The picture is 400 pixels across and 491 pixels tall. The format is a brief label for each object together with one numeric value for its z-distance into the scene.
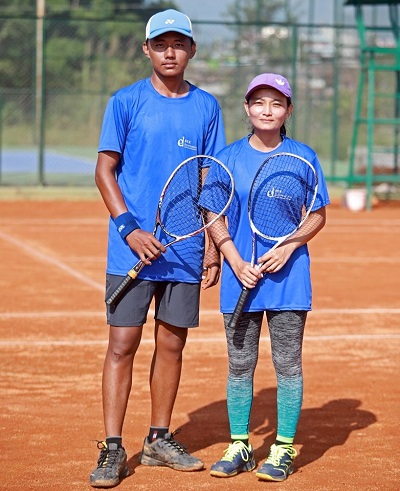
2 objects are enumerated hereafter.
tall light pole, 21.08
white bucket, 19.94
